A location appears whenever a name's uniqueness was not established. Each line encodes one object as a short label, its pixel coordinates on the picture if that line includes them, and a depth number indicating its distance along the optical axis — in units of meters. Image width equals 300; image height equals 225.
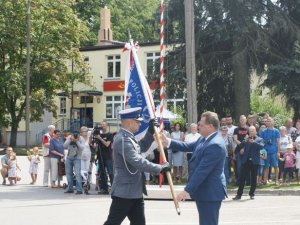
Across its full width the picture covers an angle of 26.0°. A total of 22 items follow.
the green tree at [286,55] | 23.25
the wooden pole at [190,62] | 20.58
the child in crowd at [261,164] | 18.42
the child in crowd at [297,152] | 19.14
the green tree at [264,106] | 47.72
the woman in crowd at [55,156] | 19.98
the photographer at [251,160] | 16.08
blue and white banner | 11.98
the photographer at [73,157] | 18.19
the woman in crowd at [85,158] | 18.23
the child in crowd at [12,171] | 21.28
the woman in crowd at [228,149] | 18.53
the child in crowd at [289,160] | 18.94
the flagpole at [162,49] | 16.19
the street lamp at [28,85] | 40.25
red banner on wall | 51.93
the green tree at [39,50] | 43.50
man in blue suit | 7.40
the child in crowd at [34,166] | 21.33
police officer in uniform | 7.77
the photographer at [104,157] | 17.64
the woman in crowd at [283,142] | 19.31
